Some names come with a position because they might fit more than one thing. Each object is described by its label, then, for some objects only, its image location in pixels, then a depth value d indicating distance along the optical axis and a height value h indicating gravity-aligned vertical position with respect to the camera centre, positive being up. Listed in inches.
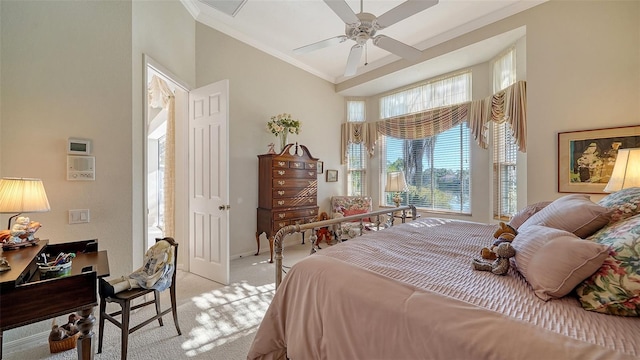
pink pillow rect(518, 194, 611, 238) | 48.4 -7.8
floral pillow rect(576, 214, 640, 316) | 33.6 -14.4
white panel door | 120.4 -1.6
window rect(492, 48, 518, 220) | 144.8 +13.1
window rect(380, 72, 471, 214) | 174.9 +17.8
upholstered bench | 201.2 -22.1
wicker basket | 72.8 -47.2
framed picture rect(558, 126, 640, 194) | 102.3 +9.5
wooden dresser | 159.2 -7.8
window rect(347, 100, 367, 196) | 230.2 +16.5
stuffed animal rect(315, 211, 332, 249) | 180.3 -39.7
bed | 30.5 -18.2
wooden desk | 44.4 -21.5
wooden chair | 68.1 -36.4
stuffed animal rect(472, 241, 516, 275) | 48.3 -16.4
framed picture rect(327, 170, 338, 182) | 218.7 +2.9
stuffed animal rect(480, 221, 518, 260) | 54.1 -13.7
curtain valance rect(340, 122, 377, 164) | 221.5 +36.9
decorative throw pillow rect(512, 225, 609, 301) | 37.3 -13.0
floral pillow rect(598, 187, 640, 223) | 47.4 -5.2
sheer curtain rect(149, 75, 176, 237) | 146.4 +9.8
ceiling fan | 82.9 +55.2
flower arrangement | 168.9 +35.9
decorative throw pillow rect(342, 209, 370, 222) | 201.6 -26.0
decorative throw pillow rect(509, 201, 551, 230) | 73.5 -10.7
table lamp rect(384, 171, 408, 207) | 162.9 -3.1
